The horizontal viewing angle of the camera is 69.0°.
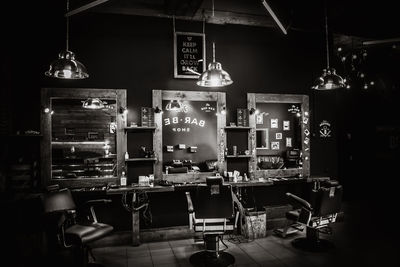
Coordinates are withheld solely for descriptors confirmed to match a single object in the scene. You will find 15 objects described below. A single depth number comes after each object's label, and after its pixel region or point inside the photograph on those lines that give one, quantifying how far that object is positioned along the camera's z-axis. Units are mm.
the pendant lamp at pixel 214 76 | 3969
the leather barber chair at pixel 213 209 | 3715
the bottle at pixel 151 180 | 4902
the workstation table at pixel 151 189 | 4531
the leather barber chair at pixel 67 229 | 3371
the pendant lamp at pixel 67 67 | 3521
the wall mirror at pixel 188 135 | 5234
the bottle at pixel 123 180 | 4859
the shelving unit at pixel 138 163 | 5086
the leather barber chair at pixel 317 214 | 4113
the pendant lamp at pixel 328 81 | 4496
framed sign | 5367
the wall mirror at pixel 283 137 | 5723
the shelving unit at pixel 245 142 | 5465
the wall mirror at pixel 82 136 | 4793
